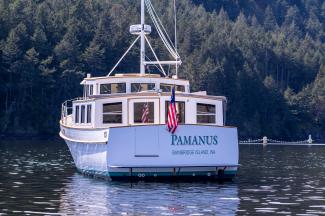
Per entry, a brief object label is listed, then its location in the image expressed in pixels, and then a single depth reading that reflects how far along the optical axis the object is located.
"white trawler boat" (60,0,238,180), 45.00
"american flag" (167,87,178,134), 45.00
